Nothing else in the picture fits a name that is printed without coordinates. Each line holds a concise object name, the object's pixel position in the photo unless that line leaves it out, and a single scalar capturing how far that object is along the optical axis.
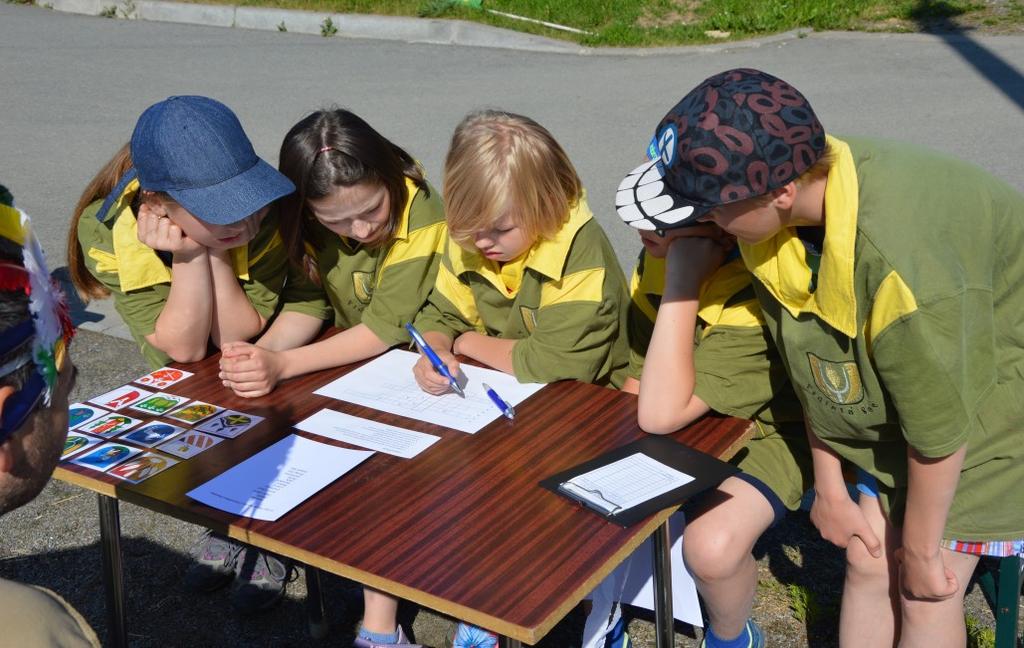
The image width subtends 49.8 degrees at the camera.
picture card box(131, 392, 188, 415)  2.48
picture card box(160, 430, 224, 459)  2.28
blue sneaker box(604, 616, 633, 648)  2.66
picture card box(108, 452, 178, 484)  2.18
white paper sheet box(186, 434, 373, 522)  2.05
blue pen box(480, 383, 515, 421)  2.36
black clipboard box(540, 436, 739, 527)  1.94
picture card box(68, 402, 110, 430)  2.44
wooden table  1.77
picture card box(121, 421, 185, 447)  2.33
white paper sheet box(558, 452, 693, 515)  1.97
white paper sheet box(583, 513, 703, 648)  2.58
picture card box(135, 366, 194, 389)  2.63
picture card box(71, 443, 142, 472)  2.24
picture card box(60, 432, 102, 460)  2.30
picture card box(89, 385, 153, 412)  2.52
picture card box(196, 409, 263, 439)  2.37
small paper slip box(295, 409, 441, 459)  2.25
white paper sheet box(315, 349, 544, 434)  2.39
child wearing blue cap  2.48
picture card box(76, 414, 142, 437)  2.39
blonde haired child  2.54
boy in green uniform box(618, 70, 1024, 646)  1.86
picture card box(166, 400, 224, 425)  2.43
